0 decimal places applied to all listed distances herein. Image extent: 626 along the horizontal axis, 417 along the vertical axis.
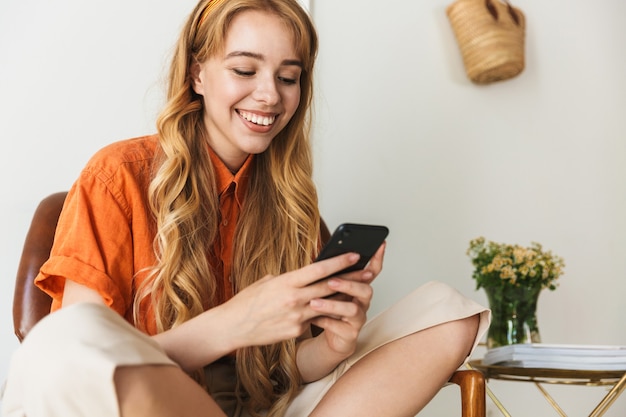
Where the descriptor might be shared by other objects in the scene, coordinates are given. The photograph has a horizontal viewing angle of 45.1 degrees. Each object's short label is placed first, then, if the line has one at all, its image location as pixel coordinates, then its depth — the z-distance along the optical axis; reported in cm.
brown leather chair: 149
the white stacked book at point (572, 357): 157
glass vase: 197
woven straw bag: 229
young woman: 85
